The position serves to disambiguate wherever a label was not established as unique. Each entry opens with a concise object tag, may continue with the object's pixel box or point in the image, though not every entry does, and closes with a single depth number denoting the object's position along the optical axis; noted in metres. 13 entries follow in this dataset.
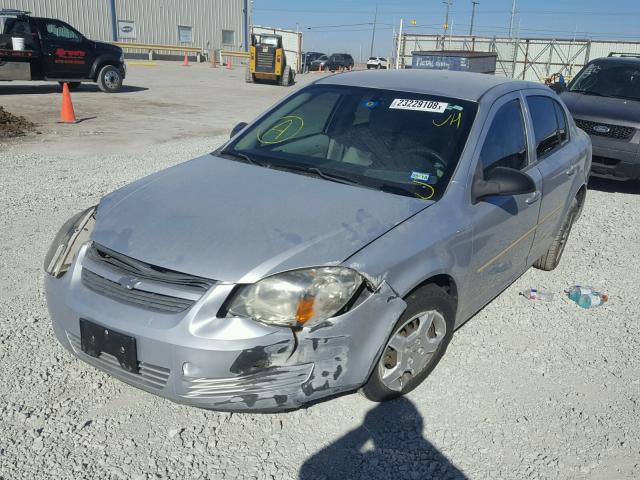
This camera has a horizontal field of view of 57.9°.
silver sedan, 2.44
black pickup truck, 15.33
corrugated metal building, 36.12
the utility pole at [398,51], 30.47
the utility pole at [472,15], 54.26
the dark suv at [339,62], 46.56
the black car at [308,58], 43.54
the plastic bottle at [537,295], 4.54
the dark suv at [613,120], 7.62
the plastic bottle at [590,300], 4.45
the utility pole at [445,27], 34.73
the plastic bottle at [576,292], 4.54
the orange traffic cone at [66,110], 11.68
